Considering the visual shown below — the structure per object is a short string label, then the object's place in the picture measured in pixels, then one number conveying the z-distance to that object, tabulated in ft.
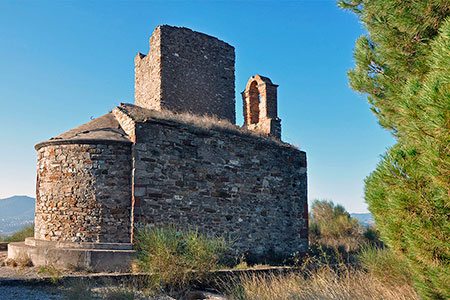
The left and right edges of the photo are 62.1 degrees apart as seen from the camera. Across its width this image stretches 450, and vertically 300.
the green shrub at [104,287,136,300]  18.95
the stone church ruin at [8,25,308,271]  28.17
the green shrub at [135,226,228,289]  23.21
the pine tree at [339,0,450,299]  12.79
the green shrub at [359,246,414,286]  20.02
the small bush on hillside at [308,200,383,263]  47.01
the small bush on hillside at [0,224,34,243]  42.83
